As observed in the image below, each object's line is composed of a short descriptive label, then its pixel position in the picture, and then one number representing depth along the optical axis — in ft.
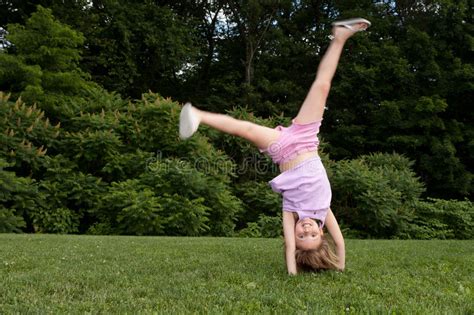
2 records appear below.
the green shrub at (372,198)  46.47
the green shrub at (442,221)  48.93
